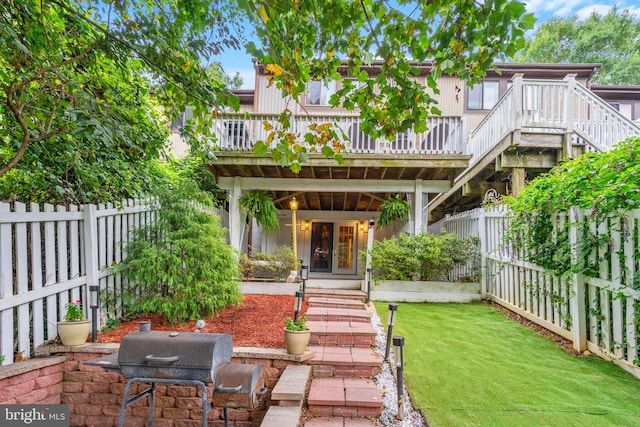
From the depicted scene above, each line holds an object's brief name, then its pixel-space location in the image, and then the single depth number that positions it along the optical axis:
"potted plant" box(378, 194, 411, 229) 7.93
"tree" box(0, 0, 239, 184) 2.92
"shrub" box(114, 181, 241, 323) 4.09
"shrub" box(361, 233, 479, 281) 6.53
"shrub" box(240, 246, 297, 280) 6.91
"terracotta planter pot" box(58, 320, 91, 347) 3.27
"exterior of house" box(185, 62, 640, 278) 6.19
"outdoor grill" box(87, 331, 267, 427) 2.12
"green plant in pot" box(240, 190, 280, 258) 7.55
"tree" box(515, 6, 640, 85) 19.20
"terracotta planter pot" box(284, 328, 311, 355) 3.35
